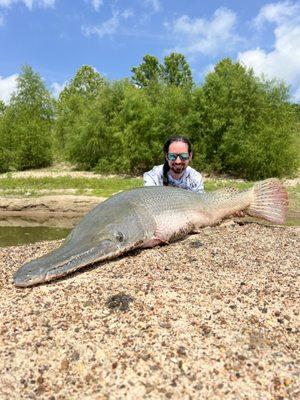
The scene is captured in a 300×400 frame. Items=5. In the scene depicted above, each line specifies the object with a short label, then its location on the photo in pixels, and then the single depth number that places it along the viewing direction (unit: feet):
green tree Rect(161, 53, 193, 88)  115.75
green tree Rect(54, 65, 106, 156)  72.36
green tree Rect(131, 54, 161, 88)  118.21
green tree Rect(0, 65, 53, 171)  69.46
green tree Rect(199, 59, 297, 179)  50.78
